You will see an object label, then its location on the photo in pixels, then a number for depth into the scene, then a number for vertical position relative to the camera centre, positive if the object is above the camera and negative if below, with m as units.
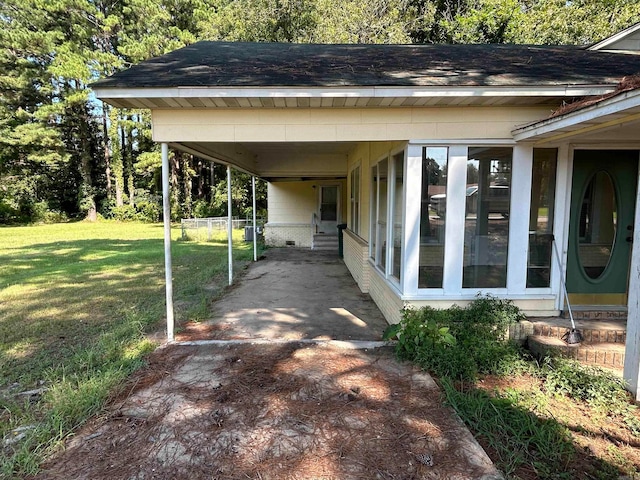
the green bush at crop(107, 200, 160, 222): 26.44 -0.13
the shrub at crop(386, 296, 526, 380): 3.66 -1.32
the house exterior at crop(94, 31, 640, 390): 3.93 +0.81
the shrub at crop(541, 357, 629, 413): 3.09 -1.51
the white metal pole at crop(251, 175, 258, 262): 11.02 -1.21
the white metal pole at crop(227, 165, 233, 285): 7.74 -0.24
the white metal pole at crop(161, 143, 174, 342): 4.43 -0.35
